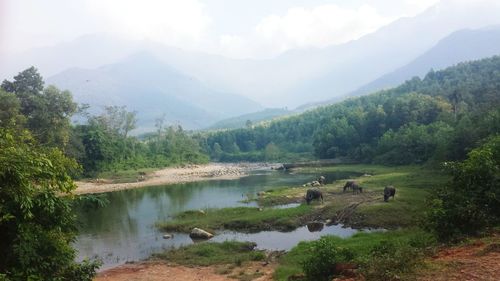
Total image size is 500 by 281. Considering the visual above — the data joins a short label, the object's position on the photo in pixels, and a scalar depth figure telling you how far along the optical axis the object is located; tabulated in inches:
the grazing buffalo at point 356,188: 1748.3
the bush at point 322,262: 623.5
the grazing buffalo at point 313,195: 1604.3
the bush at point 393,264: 518.0
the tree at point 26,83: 3024.1
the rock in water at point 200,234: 1268.5
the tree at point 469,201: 668.1
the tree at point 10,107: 2341.3
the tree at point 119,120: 4913.9
